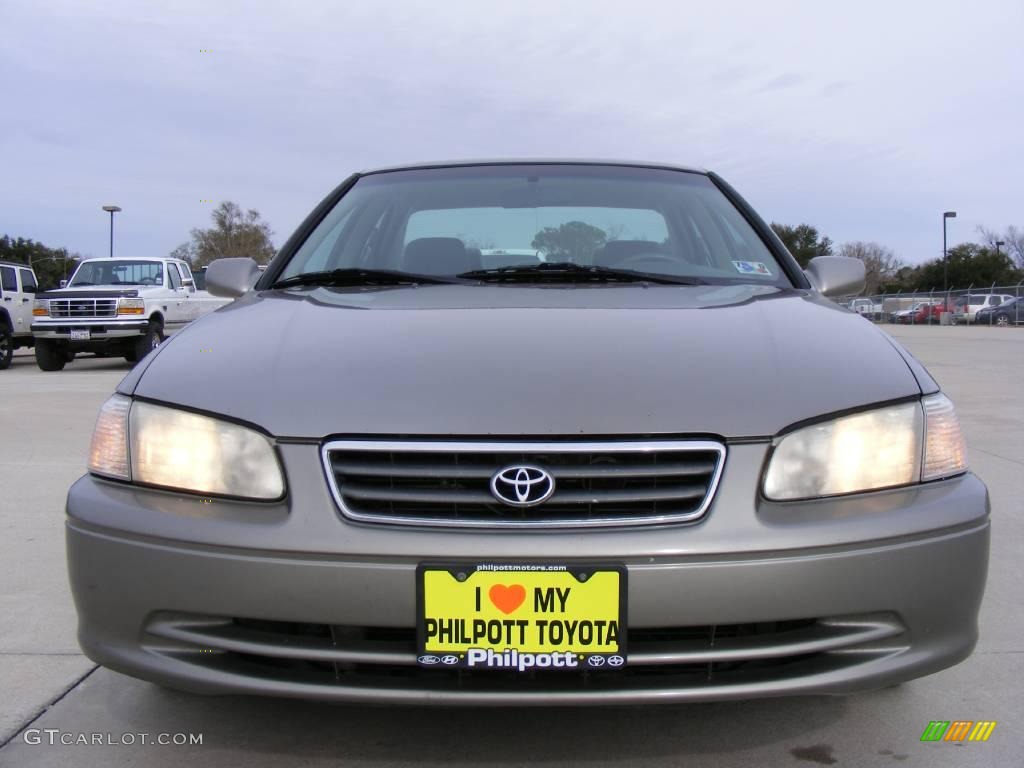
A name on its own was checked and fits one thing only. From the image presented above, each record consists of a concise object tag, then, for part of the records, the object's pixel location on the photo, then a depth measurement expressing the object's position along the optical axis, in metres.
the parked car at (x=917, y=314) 39.67
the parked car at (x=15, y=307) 14.12
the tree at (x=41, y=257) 60.09
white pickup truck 13.26
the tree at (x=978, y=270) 54.50
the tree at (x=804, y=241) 66.44
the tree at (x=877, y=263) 76.62
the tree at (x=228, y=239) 55.81
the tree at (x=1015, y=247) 65.94
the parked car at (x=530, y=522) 1.57
